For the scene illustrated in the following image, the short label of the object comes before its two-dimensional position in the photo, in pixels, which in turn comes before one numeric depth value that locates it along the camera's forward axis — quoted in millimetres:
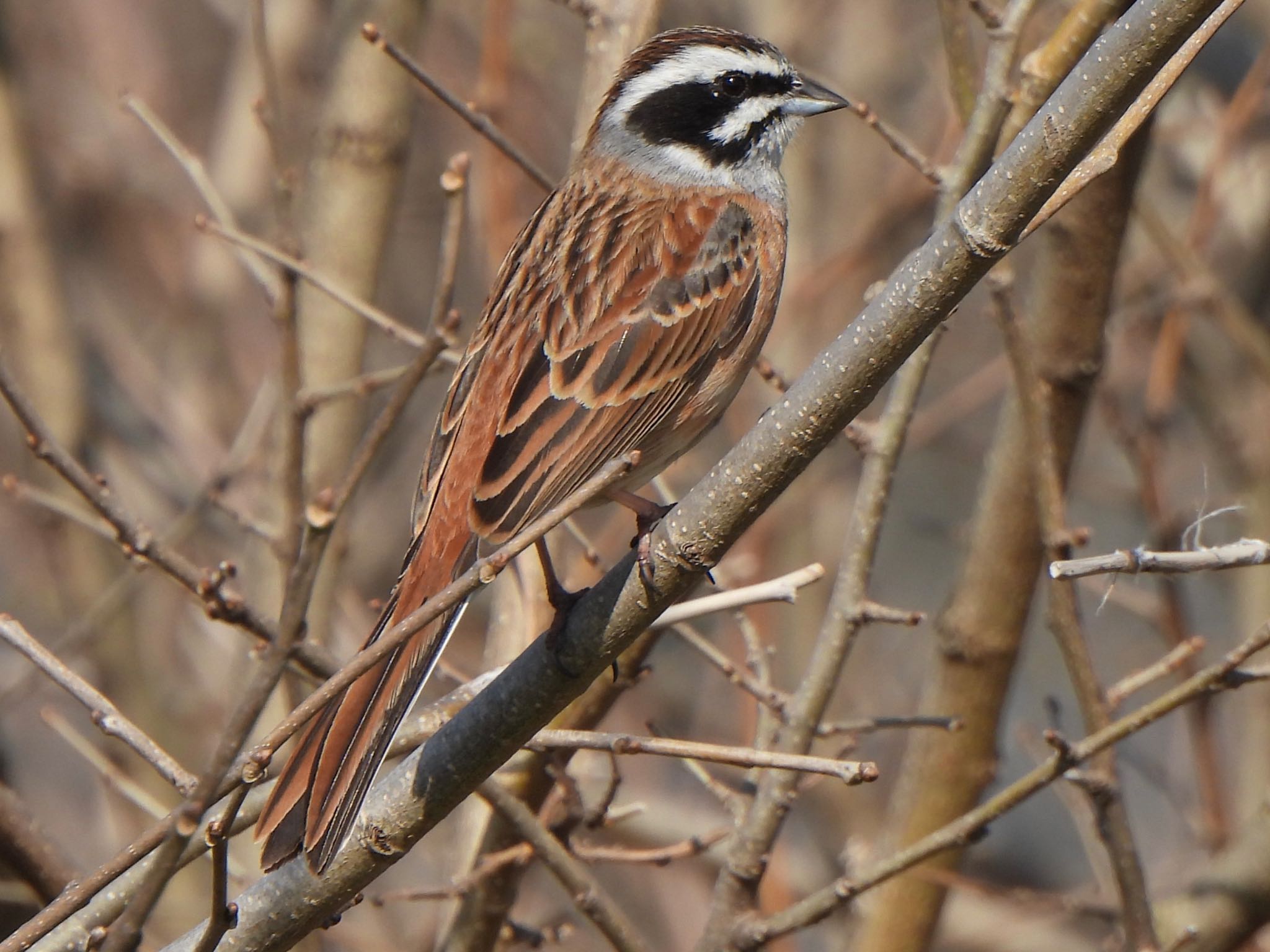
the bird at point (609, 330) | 5207
